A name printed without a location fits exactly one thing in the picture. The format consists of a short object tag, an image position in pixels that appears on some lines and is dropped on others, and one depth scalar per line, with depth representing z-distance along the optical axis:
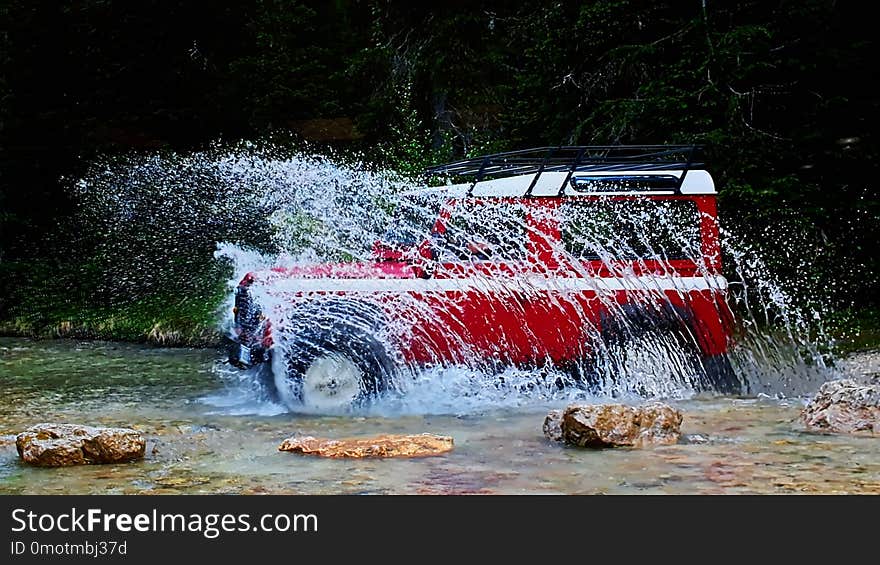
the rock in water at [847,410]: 9.16
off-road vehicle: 10.52
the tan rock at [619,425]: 8.69
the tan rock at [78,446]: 8.27
